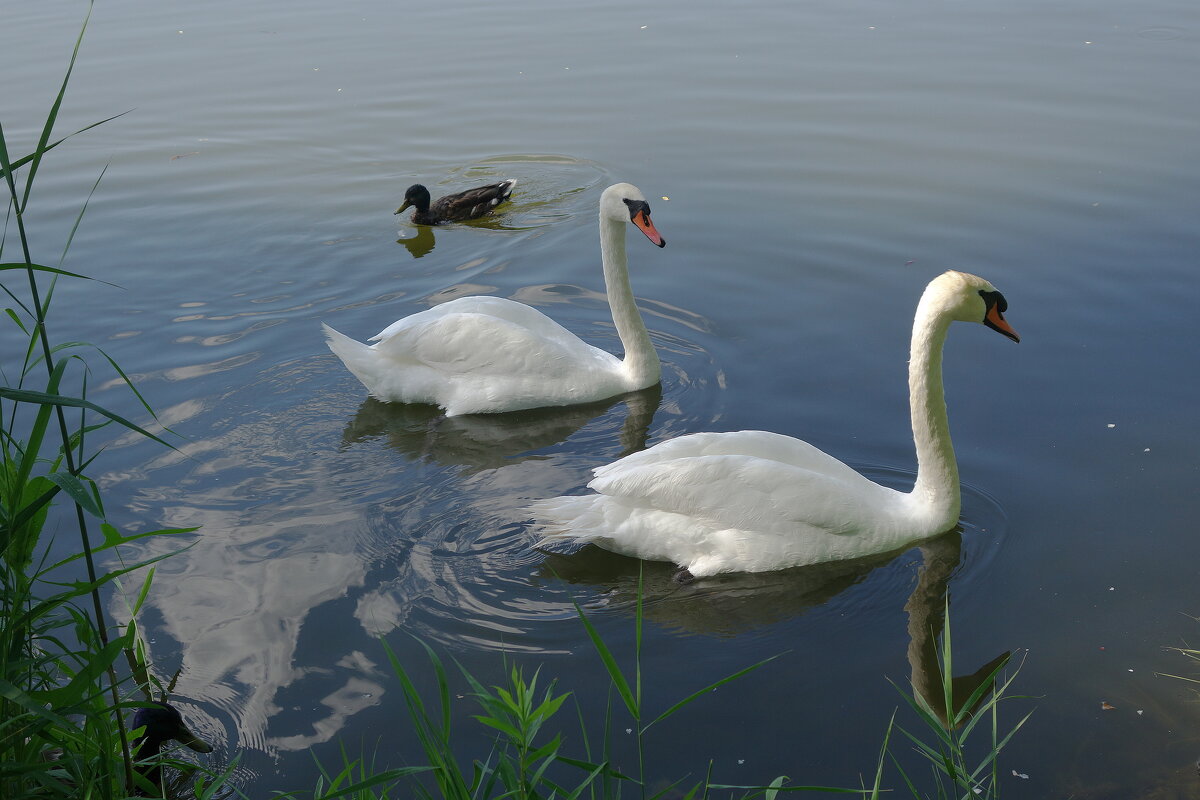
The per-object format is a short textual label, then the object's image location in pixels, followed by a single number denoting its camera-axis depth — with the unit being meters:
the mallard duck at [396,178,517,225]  10.43
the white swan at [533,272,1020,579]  5.12
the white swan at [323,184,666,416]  6.96
